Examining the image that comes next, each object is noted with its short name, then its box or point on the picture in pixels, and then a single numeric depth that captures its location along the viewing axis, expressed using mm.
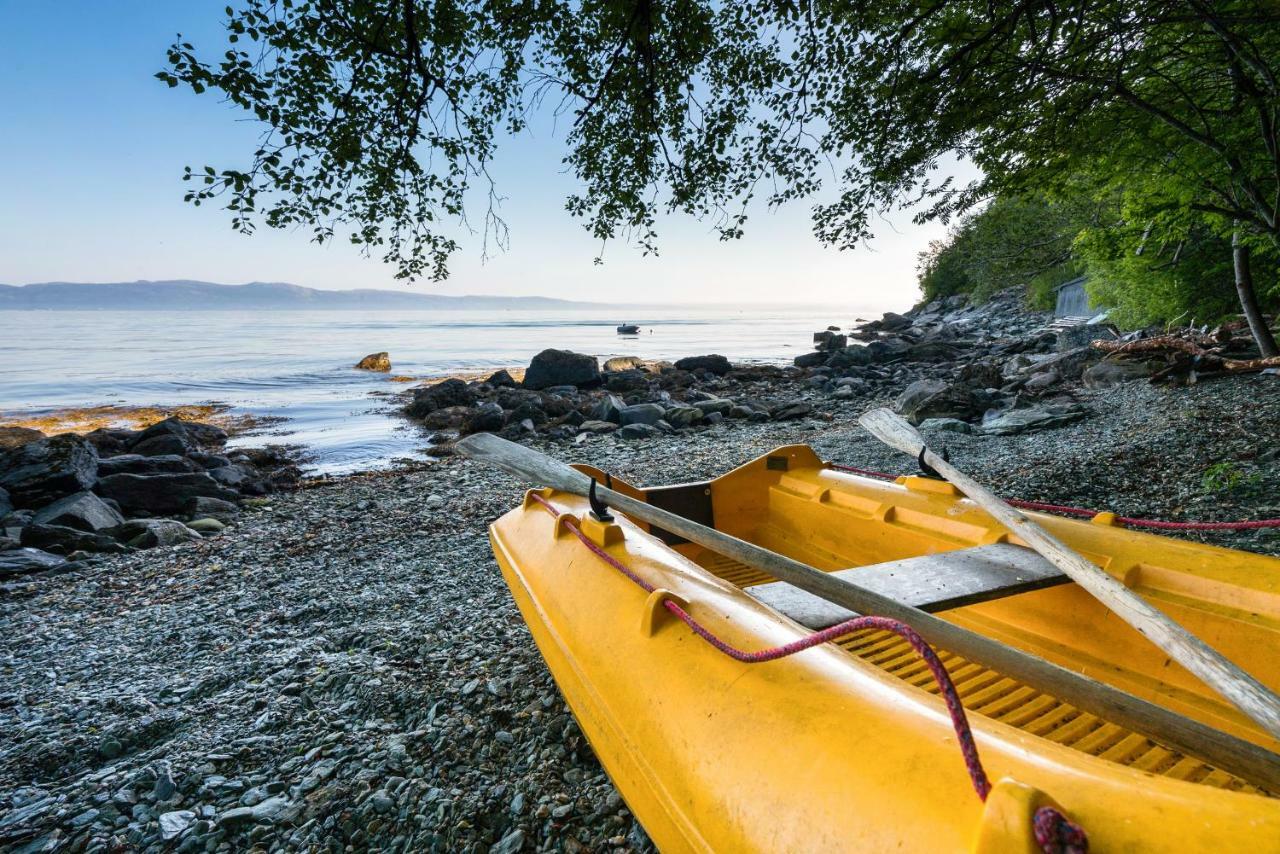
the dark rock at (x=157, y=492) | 8523
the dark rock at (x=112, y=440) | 12331
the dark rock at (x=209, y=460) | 11000
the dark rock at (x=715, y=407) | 14653
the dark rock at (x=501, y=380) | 21598
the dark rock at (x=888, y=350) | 25547
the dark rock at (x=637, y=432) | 12629
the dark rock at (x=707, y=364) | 24719
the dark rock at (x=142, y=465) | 9828
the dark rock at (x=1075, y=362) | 13180
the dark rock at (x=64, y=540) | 6871
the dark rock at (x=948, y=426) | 10039
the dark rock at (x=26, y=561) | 6043
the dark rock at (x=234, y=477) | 9594
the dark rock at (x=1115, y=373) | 10867
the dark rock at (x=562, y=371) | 20781
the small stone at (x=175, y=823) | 2557
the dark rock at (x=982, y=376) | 13719
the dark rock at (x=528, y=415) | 14457
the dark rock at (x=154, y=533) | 7008
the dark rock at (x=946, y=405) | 11438
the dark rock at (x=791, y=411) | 14266
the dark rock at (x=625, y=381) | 20562
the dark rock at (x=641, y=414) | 13836
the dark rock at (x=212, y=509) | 8109
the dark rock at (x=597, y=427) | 13305
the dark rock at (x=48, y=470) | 8523
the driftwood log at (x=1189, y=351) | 8578
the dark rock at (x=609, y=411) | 14112
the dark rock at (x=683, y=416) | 13828
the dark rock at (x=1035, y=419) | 9148
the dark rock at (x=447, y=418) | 15565
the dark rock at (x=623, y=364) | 25897
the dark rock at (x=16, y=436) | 11509
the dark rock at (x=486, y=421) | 14195
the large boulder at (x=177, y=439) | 11914
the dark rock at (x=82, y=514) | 7406
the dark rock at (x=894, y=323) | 52581
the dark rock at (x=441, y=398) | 17484
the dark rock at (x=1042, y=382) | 12586
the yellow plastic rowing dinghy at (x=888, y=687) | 1155
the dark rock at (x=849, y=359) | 24484
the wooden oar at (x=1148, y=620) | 1380
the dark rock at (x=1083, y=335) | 19156
